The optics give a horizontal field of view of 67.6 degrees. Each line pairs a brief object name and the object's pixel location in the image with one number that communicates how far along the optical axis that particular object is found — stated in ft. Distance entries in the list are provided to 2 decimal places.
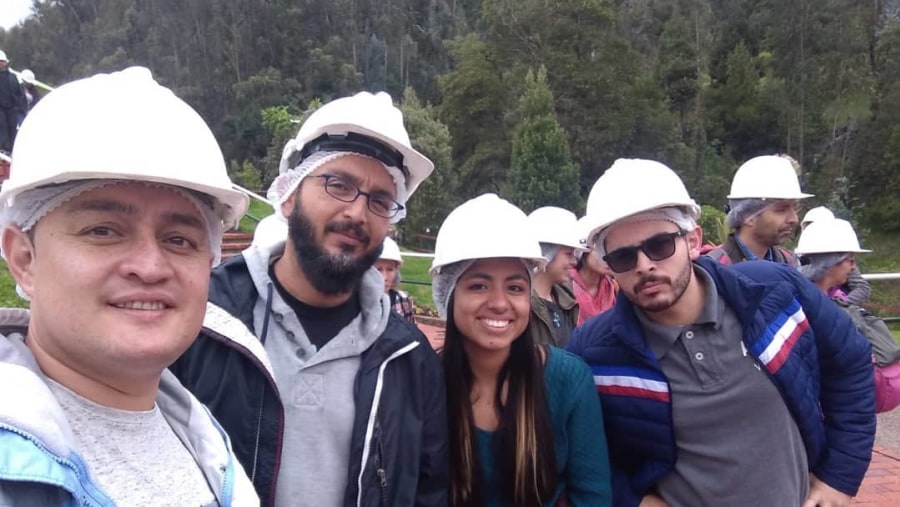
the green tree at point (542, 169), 77.92
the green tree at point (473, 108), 102.17
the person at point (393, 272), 14.82
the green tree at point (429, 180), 70.38
